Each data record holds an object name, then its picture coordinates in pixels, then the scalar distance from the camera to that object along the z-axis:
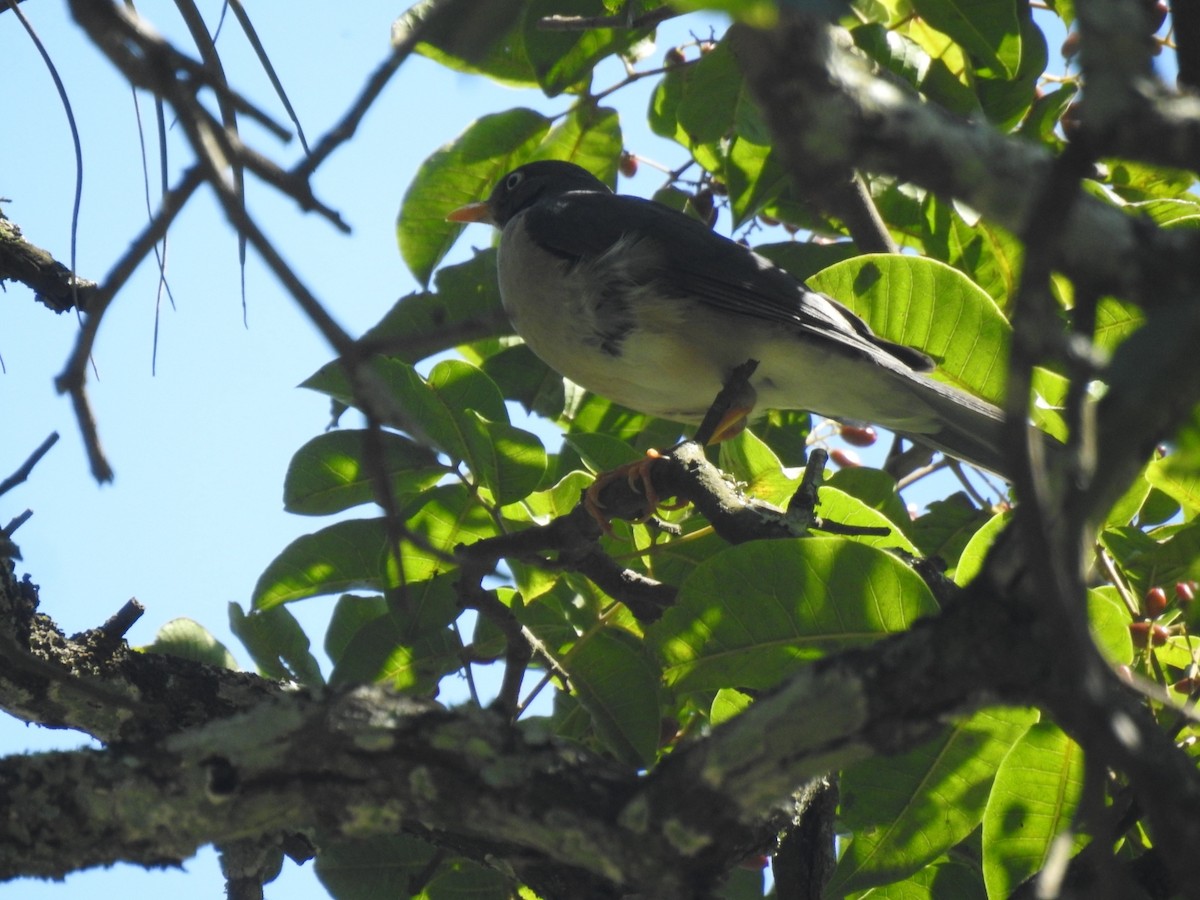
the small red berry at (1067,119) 7.88
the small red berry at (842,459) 9.34
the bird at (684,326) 8.67
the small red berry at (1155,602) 5.70
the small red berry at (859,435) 10.34
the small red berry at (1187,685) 5.37
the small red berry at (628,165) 9.95
